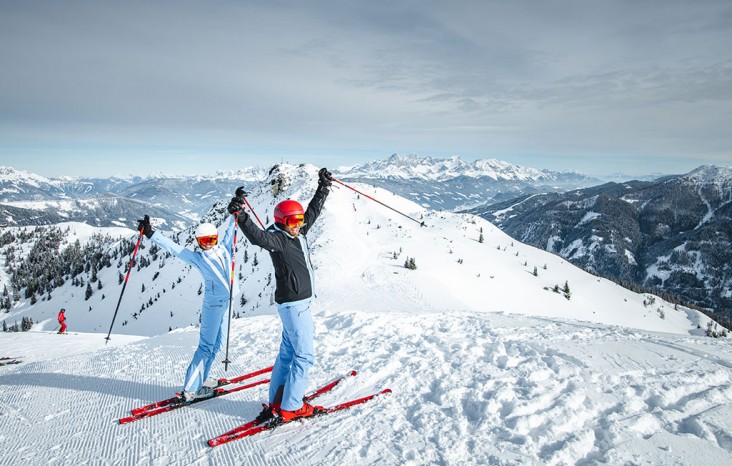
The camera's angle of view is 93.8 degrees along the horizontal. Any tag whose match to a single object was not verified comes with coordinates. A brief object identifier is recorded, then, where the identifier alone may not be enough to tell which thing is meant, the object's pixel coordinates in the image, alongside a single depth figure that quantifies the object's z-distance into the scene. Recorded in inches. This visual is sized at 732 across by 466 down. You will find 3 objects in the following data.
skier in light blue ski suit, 250.4
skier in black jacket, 210.1
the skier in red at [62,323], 936.3
